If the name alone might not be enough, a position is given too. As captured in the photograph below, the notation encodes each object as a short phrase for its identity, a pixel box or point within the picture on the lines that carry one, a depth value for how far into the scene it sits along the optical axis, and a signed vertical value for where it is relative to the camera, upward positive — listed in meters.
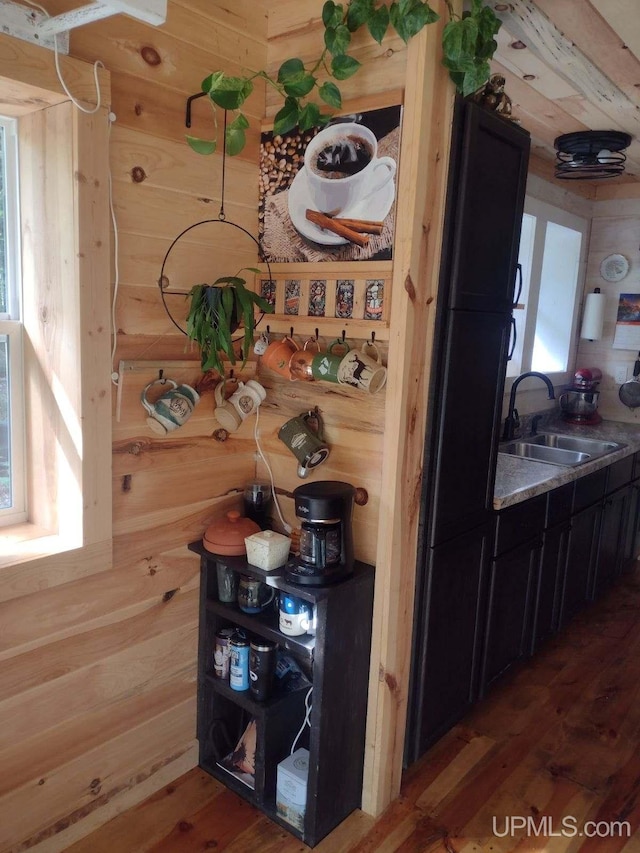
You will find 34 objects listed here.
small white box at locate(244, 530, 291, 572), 1.96 -0.69
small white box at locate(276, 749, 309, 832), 1.97 -1.39
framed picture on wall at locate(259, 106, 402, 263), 1.84 +0.37
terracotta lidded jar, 2.04 -0.68
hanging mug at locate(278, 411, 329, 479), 2.00 -0.37
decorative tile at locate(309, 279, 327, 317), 1.99 +0.06
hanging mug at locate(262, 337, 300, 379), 2.03 -0.12
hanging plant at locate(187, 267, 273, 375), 1.83 -0.01
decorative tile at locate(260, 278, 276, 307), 2.12 +0.08
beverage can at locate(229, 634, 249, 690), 2.08 -1.08
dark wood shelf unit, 1.89 -1.16
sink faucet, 3.50 -0.45
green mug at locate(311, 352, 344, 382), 1.90 -0.14
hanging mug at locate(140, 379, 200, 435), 1.88 -0.28
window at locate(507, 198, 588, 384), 4.05 +0.22
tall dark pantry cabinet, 1.97 -0.27
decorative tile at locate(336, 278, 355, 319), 1.94 +0.06
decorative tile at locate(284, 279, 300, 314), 2.06 +0.06
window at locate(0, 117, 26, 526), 1.72 -0.12
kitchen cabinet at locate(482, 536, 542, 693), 2.51 -1.09
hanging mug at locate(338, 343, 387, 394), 1.85 -0.14
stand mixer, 4.14 -0.43
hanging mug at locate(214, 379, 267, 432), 2.08 -0.28
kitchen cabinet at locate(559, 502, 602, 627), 3.09 -1.09
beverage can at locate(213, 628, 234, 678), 2.14 -1.08
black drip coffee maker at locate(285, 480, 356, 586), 1.84 -0.61
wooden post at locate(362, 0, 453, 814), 1.77 -0.20
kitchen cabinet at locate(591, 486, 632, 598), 3.43 -1.09
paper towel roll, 4.18 +0.10
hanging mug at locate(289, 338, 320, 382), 1.97 -0.14
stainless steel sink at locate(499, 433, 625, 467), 3.43 -0.62
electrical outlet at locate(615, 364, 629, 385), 4.27 -0.25
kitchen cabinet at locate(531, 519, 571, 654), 2.85 -1.09
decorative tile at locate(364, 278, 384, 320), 1.88 +0.06
